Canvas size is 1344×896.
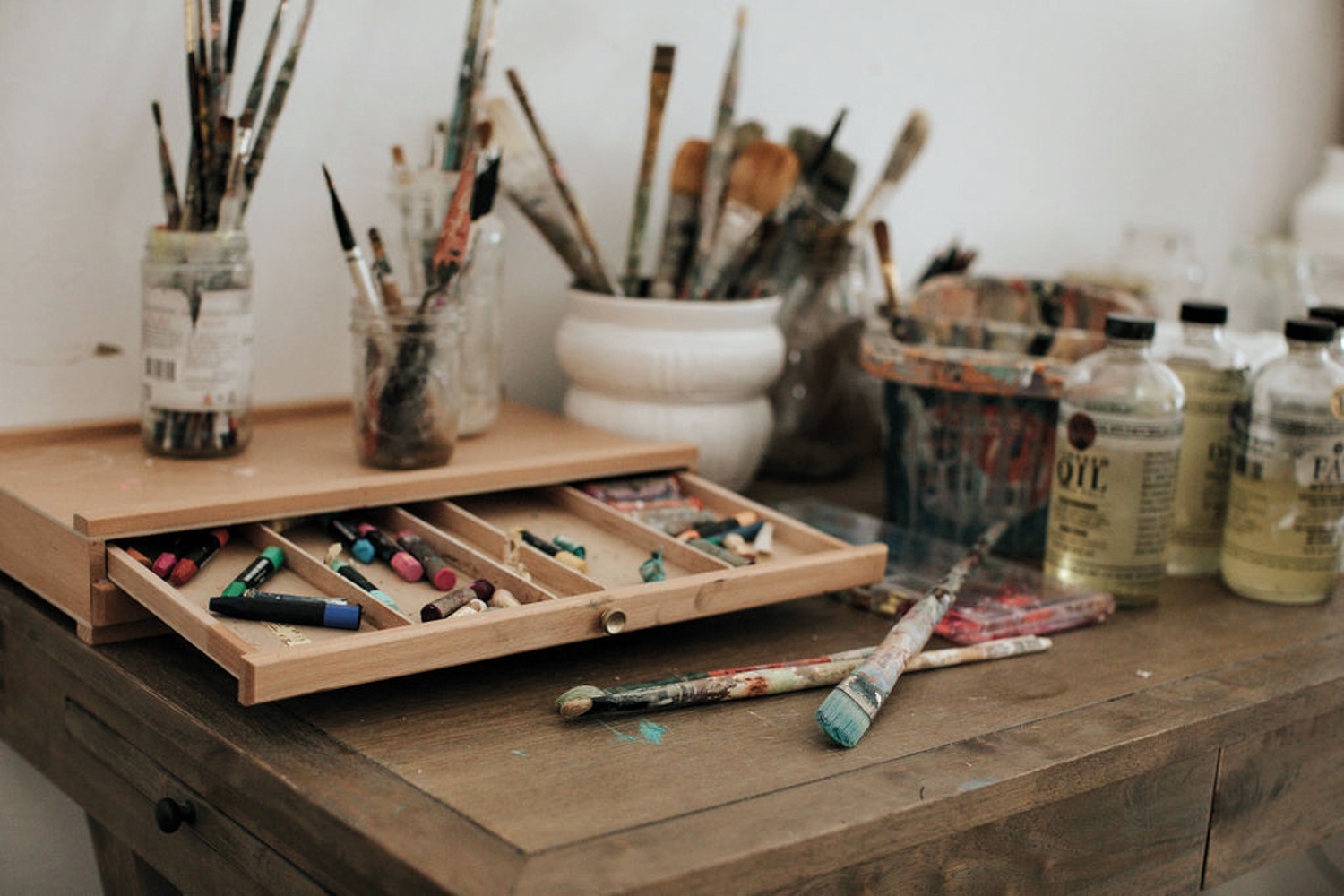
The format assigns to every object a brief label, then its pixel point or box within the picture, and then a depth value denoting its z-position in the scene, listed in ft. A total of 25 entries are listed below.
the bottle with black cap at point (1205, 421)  3.04
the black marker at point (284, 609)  2.08
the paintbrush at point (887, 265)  3.49
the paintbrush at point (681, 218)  3.34
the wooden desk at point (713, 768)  1.76
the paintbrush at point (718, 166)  3.24
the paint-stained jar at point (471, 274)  3.00
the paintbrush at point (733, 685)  2.12
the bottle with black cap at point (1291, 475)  2.83
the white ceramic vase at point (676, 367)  3.22
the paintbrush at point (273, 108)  2.74
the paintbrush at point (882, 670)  2.07
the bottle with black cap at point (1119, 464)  2.78
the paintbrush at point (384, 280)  2.73
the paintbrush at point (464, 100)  2.95
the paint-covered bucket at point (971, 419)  3.09
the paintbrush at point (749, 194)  3.22
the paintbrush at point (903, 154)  3.73
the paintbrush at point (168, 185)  2.70
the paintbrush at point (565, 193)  3.09
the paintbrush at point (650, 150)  3.14
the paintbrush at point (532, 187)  3.19
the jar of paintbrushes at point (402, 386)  2.69
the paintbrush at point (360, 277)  2.65
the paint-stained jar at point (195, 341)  2.68
